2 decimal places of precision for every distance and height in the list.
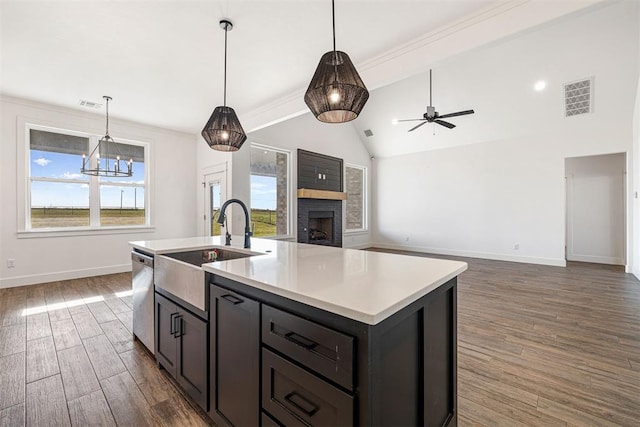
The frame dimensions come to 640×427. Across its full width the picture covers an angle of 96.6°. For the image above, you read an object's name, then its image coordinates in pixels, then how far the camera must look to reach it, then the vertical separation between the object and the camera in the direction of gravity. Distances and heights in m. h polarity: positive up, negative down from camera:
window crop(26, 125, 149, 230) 4.49 +0.43
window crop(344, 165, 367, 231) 8.28 +0.48
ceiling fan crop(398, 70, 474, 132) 5.15 +1.75
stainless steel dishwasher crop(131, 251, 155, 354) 2.19 -0.69
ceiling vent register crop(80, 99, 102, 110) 4.34 +1.69
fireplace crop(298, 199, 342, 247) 6.49 -0.22
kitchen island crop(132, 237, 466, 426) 0.91 -0.50
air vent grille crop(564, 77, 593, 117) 4.96 +2.09
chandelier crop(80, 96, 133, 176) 4.86 +1.00
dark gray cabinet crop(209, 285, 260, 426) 1.26 -0.69
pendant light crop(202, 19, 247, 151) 2.42 +0.71
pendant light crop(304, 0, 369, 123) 1.62 +0.72
